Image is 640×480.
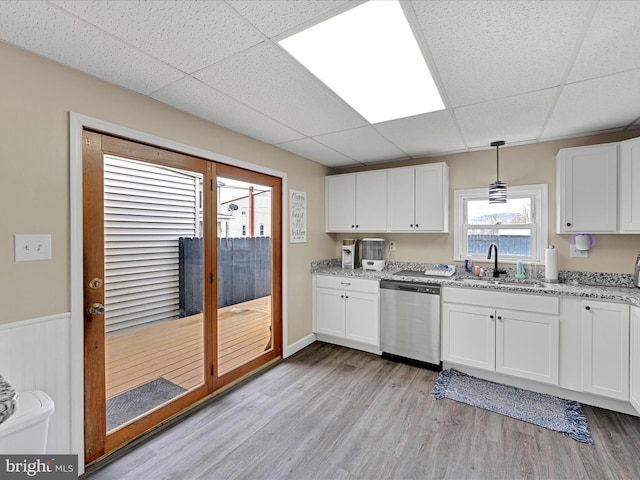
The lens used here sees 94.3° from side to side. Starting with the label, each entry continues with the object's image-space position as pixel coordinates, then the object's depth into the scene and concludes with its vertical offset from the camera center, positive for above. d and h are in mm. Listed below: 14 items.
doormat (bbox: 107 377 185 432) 1962 -1171
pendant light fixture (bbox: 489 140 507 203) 2926 +456
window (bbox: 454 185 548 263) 3107 +148
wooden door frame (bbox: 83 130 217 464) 1804 -367
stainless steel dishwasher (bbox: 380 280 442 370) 3053 -910
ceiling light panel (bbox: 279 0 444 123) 1363 +995
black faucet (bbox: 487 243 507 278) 3090 -266
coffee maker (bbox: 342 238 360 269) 3965 -210
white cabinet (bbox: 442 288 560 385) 2551 -875
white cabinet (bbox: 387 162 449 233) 3332 +454
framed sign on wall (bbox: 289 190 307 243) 3471 +252
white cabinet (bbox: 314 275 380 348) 3424 -863
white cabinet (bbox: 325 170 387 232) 3707 +464
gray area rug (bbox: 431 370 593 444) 2186 -1382
